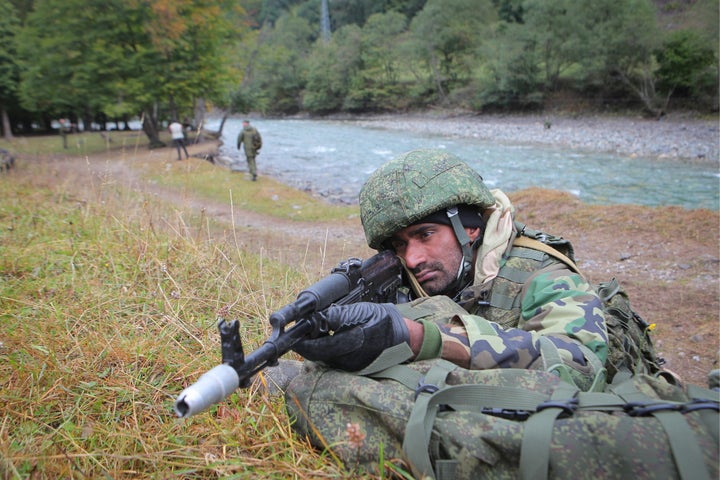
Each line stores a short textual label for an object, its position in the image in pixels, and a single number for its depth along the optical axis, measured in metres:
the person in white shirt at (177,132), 18.87
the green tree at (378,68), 56.41
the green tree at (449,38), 51.72
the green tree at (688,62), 30.34
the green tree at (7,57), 26.44
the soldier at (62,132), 25.16
